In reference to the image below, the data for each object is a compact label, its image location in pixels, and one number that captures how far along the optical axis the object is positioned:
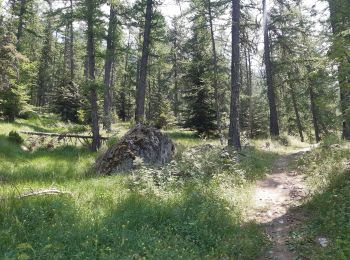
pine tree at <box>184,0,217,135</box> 23.29
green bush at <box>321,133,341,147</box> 14.21
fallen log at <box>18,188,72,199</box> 6.54
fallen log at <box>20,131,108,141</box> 16.28
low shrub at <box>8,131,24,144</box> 15.22
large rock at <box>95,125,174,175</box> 10.60
